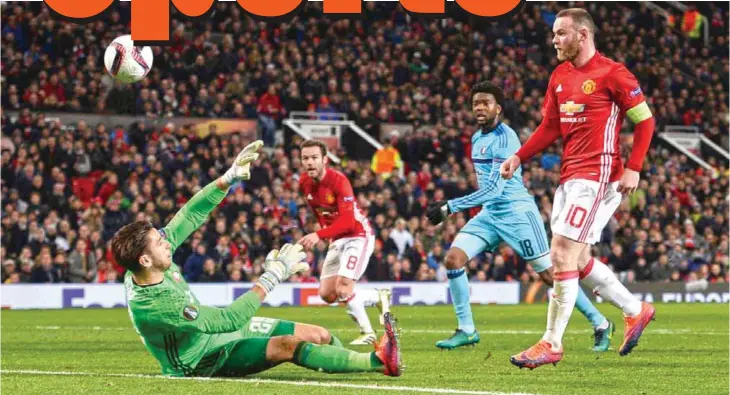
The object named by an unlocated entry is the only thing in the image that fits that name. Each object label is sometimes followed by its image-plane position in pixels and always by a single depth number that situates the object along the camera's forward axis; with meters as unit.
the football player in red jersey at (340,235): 12.94
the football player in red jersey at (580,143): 9.39
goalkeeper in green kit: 8.20
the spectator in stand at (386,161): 28.02
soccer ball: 13.39
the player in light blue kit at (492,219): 12.45
